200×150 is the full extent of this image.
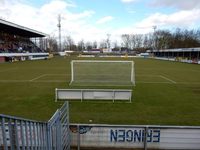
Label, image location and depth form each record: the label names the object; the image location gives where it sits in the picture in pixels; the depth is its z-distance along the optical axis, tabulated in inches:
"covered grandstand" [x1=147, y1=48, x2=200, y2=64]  2131.6
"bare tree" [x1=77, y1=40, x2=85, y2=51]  6172.7
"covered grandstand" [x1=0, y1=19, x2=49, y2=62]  1974.4
